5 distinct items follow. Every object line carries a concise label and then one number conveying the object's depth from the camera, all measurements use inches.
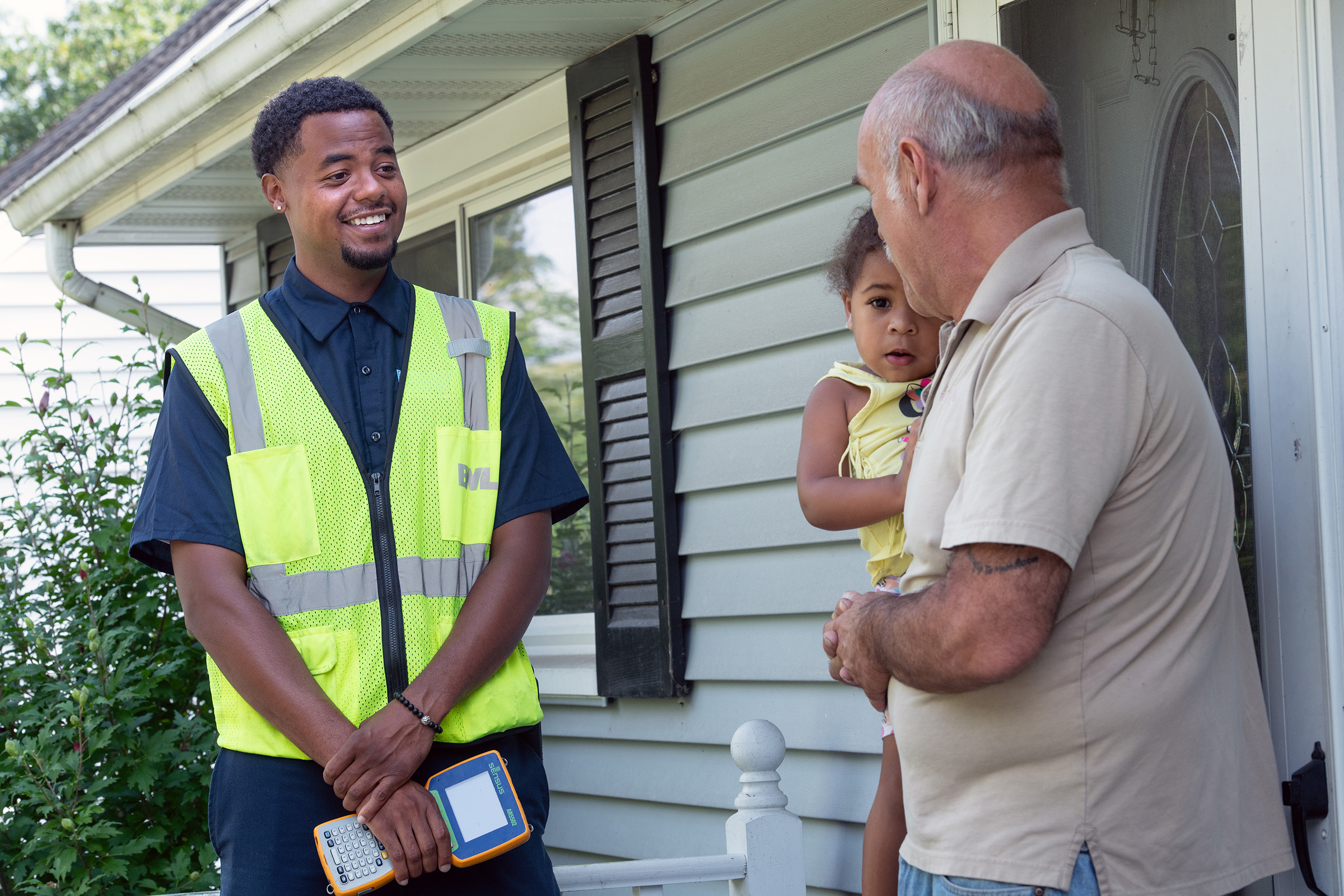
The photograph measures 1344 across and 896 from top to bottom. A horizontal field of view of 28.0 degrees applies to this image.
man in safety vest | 120.1
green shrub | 164.2
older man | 105.7
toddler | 131.2
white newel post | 140.9
